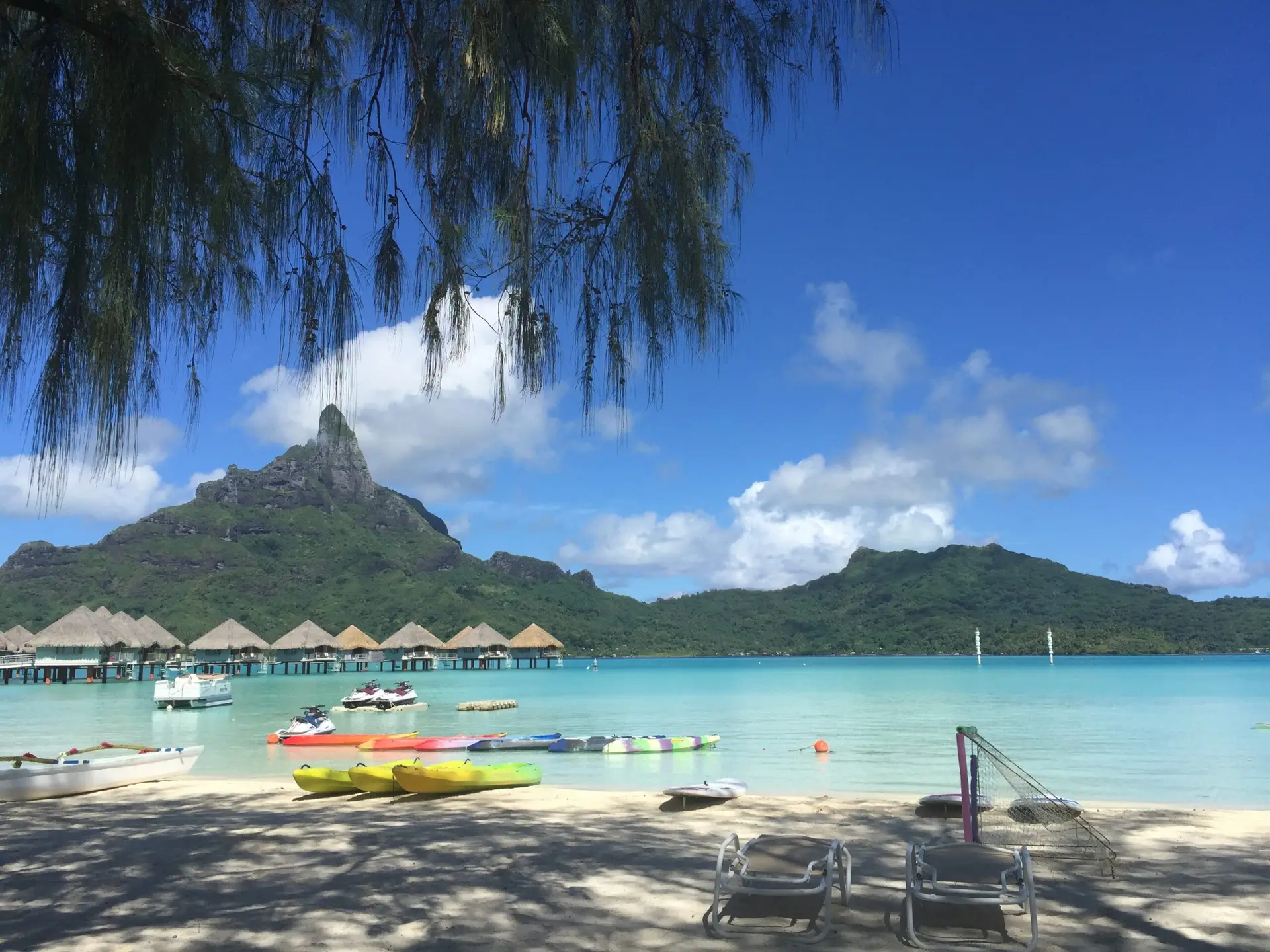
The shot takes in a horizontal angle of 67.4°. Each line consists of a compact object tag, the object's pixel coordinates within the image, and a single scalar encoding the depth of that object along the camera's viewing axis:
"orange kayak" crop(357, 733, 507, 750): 16.17
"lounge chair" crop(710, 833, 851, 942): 4.11
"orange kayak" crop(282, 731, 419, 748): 17.52
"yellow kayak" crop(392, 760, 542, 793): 9.01
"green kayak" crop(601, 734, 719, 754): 15.55
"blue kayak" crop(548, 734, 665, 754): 15.86
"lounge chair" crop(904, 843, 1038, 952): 3.94
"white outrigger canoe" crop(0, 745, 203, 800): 9.40
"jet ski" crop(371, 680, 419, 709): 28.77
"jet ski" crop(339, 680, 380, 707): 28.64
